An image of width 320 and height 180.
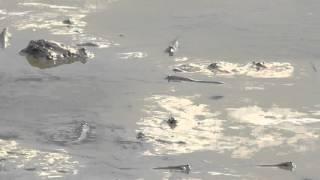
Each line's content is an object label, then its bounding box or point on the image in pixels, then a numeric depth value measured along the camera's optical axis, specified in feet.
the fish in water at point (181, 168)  34.47
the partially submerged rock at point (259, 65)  48.67
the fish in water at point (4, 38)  52.36
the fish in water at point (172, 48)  51.46
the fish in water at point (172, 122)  39.65
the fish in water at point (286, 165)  35.17
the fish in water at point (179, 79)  46.02
